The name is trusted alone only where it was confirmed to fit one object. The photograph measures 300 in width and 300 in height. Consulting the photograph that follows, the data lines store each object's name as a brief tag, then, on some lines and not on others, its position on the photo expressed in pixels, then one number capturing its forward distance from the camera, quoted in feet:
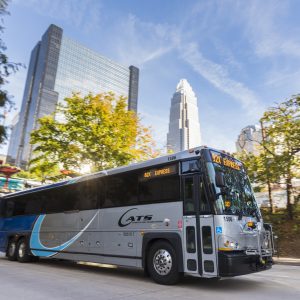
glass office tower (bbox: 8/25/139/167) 501.56
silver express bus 25.49
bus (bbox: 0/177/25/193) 162.79
